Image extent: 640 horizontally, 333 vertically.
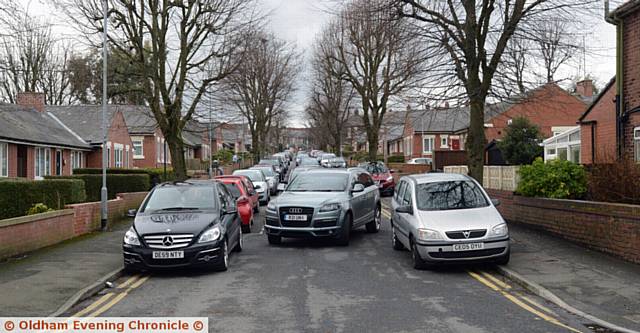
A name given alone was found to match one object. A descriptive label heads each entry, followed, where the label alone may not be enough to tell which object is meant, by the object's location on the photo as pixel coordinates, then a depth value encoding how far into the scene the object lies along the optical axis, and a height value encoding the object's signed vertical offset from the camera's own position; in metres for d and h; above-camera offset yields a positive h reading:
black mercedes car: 10.29 -1.09
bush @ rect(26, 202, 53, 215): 14.66 -0.90
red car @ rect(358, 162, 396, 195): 29.92 -0.44
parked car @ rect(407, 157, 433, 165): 47.68 +0.57
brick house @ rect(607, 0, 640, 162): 17.05 +2.59
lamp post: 17.09 +0.00
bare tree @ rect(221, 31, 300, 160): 50.16 +7.36
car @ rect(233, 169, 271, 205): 26.19 -0.56
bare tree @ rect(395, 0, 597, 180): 15.56 +3.38
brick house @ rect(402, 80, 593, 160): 17.16 +3.34
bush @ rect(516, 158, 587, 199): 14.43 -0.33
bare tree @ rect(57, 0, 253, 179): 24.42 +5.09
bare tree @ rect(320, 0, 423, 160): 38.38 +7.20
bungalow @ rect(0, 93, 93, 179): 26.36 +1.40
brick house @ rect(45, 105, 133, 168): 37.59 +2.78
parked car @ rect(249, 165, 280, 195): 31.93 -0.44
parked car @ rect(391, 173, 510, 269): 10.38 -0.99
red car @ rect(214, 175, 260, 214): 20.38 -0.74
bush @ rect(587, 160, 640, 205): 11.87 -0.33
